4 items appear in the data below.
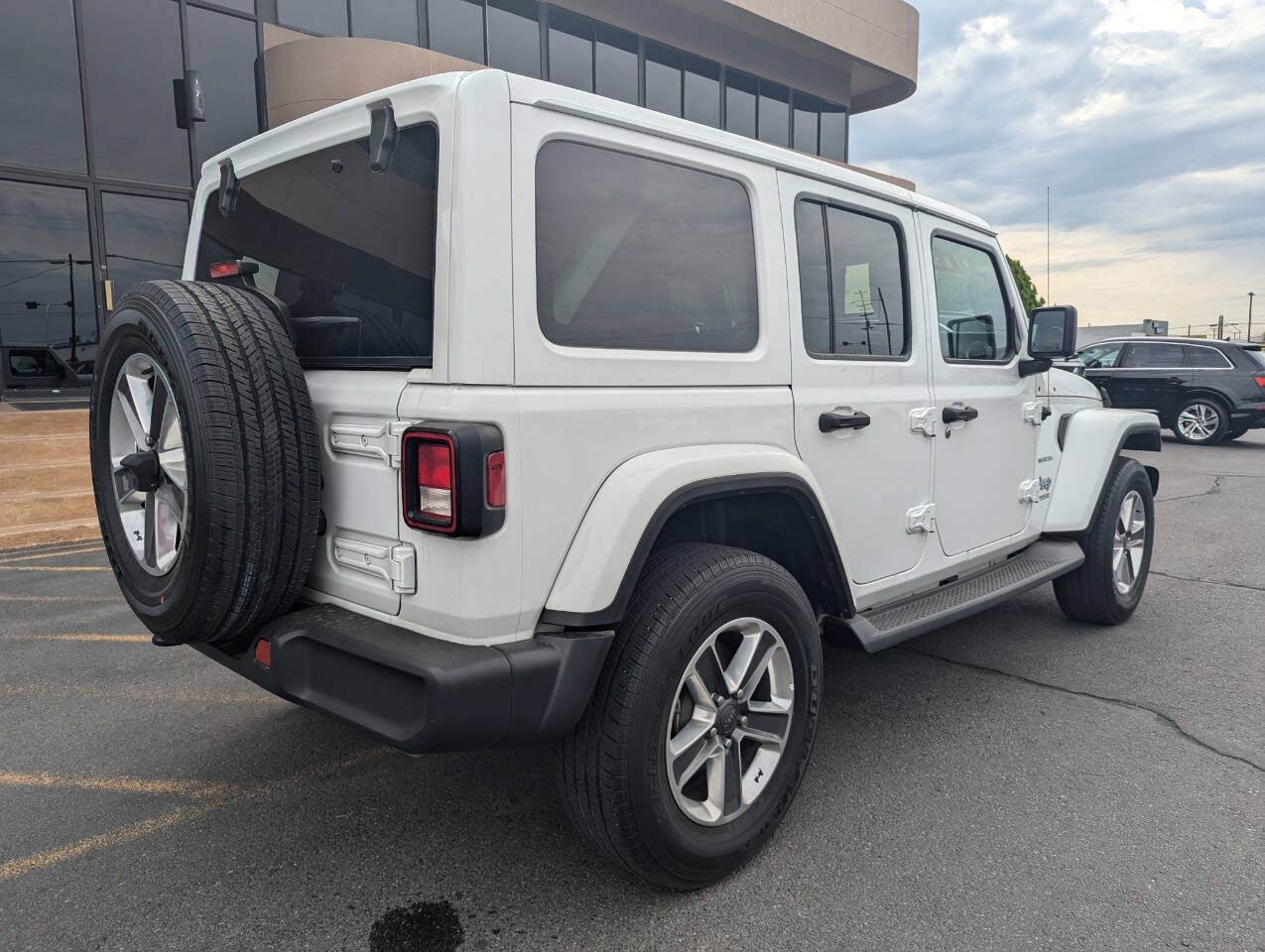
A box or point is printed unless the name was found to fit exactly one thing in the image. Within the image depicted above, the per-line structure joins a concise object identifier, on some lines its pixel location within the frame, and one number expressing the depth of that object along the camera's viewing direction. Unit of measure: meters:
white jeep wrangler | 2.01
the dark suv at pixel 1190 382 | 14.15
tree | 23.77
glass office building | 10.15
